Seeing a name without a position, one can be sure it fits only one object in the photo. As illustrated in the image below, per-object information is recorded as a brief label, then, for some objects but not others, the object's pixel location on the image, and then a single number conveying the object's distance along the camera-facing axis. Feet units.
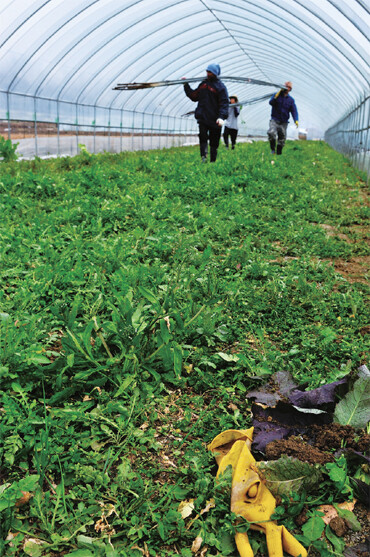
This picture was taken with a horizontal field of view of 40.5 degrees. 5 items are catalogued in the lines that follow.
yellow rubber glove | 5.23
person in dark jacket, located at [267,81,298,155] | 43.37
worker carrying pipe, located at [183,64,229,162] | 32.63
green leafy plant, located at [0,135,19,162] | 31.81
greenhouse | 5.52
